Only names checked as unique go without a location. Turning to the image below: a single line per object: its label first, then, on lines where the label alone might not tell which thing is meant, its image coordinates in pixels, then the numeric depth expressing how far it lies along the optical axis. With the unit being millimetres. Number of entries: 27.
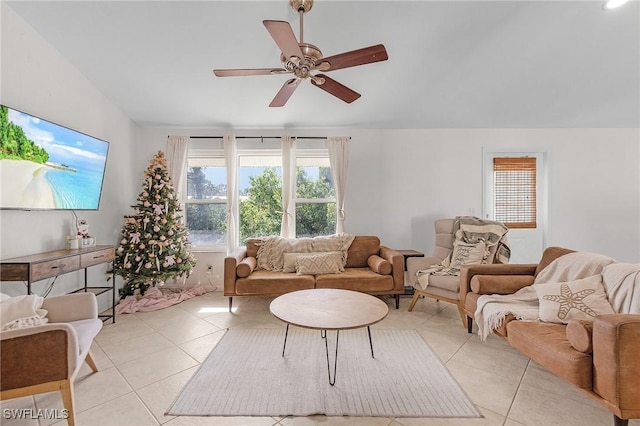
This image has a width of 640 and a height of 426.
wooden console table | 1990
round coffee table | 1816
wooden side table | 3670
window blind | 4262
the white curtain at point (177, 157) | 4051
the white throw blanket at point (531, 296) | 2068
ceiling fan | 1551
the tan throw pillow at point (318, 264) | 3291
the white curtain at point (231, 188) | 4094
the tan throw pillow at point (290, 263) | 3418
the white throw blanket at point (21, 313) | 1652
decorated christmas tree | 3393
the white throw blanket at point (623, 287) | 1740
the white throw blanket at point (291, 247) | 3574
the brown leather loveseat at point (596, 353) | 1353
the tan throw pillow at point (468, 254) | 3150
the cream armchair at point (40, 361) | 1384
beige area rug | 1649
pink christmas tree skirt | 3281
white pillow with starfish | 1857
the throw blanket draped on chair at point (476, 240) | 3150
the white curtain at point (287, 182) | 4121
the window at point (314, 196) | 4293
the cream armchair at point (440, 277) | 2879
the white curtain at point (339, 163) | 4094
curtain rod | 4141
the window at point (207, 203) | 4270
